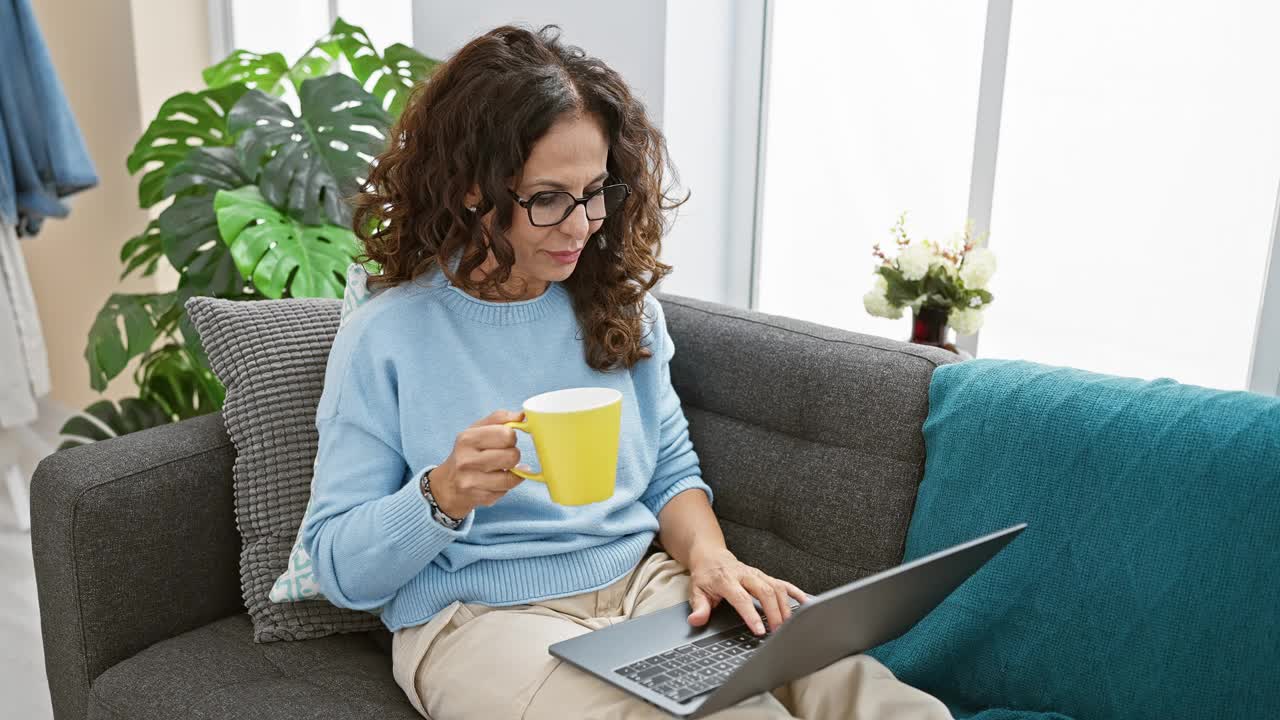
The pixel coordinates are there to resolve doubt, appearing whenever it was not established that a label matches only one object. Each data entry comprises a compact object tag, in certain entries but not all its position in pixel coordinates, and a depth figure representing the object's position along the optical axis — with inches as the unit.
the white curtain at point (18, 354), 121.6
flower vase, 74.7
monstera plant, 82.3
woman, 48.2
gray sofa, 54.6
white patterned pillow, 55.5
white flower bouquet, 74.1
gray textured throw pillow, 58.4
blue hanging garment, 118.8
